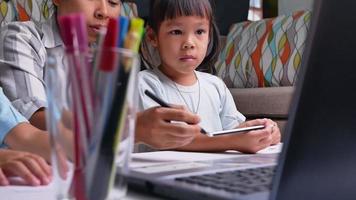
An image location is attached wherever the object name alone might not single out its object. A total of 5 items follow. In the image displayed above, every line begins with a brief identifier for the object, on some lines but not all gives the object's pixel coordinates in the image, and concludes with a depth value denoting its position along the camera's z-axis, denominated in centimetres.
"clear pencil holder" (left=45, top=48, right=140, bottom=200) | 37
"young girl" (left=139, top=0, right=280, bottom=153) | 151
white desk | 54
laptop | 35
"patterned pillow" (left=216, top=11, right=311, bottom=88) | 269
